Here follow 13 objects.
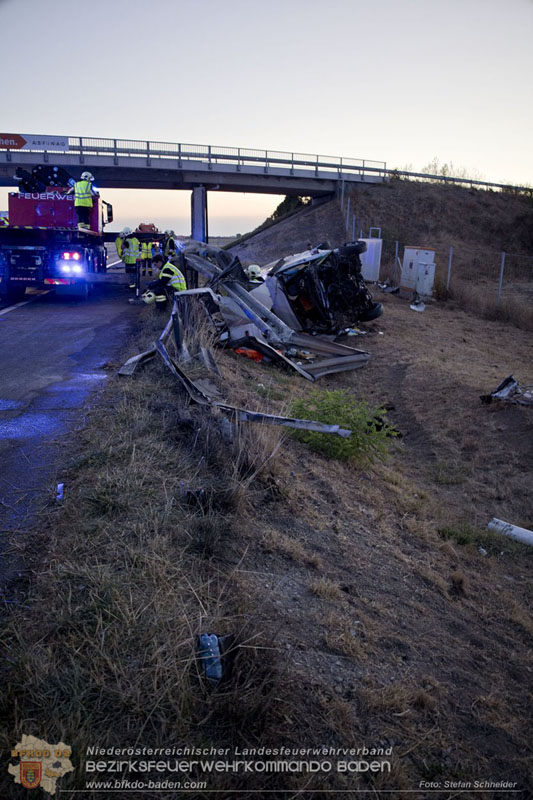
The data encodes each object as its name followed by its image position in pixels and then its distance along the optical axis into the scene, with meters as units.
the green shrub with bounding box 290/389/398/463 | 5.88
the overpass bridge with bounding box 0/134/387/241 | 35.91
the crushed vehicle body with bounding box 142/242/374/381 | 10.33
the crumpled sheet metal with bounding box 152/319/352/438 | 5.39
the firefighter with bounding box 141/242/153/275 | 17.06
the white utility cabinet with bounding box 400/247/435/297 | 20.86
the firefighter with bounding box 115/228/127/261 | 17.80
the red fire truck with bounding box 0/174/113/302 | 14.36
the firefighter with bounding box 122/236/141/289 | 17.62
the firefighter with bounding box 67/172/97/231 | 15.55
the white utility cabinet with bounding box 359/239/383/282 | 24.27
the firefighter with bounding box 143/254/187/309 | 11.35
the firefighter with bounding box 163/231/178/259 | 13.45
